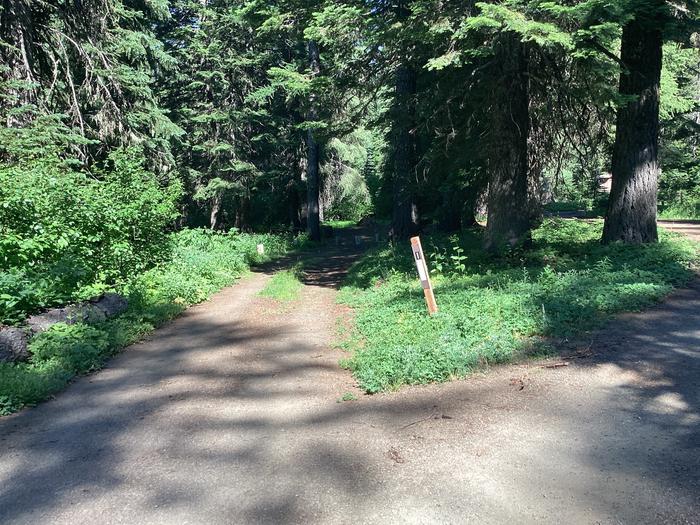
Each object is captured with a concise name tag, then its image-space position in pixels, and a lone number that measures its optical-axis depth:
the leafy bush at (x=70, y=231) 8.62
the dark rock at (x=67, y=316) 7.84
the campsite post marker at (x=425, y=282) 7.93
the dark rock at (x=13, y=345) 6.91
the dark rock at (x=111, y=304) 9.23
